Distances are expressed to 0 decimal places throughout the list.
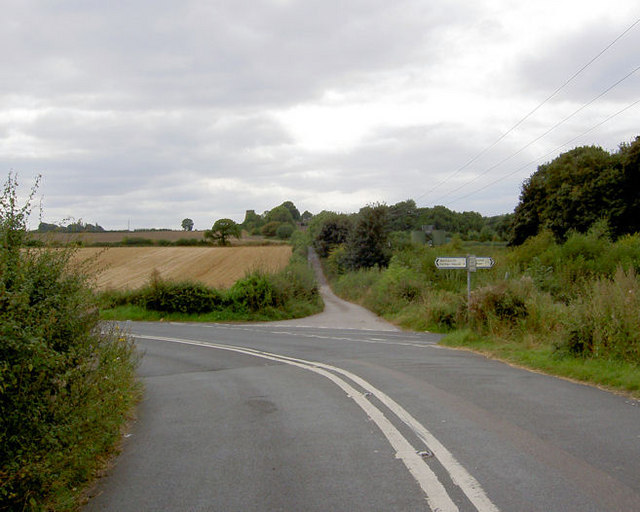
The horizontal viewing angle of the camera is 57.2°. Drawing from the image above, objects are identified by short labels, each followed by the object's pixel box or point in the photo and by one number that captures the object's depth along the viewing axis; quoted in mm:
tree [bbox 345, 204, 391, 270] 52772
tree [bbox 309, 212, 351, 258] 72062
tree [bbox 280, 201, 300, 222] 195175
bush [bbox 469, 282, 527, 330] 17469
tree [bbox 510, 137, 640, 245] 47250
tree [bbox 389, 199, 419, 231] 100000
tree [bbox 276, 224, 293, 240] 123362
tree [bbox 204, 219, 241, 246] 93000
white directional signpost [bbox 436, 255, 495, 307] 20984
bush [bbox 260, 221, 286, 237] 132875
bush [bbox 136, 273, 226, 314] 37938
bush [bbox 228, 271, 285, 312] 37594
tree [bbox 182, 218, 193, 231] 137962
